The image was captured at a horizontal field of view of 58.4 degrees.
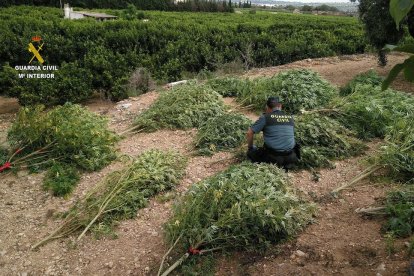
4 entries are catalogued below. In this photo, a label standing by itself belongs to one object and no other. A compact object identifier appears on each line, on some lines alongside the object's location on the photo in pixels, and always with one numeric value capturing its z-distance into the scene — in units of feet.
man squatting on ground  16.65
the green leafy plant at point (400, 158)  16.25
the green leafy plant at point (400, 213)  11.80
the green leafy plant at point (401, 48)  3.95
